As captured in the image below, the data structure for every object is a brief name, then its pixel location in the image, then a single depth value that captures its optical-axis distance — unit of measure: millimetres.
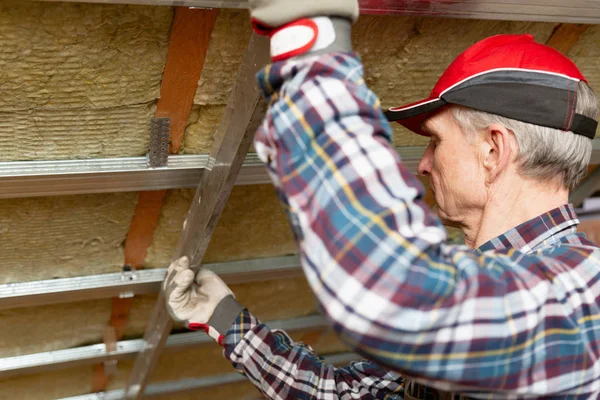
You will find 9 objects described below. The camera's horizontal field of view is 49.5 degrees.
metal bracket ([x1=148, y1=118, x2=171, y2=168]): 1664
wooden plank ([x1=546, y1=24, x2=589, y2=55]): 1793
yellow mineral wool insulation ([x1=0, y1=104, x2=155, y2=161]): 1554
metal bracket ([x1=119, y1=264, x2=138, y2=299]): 2328
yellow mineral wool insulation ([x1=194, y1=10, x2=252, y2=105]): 1413
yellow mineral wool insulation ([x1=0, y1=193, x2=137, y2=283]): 1915
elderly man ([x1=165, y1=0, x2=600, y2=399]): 864
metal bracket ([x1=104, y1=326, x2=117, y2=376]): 2756
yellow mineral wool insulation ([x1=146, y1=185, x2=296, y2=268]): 2146
